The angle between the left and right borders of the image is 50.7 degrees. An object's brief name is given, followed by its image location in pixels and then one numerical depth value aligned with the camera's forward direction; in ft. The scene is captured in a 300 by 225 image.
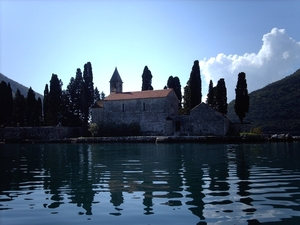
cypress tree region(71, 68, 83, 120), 177.99
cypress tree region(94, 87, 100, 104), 194.55
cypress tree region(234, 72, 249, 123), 140.97
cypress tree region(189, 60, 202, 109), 150.20
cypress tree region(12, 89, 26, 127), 170.91
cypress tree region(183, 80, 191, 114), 157.07
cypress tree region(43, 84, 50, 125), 165.68
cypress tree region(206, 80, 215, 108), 160.76
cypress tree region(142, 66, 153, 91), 183.73
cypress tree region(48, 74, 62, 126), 161.99
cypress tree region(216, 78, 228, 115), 150.18
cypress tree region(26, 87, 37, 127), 169.35
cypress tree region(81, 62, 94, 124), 176.24
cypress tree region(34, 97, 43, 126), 174.19
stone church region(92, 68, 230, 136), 143.95
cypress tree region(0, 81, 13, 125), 161.07
